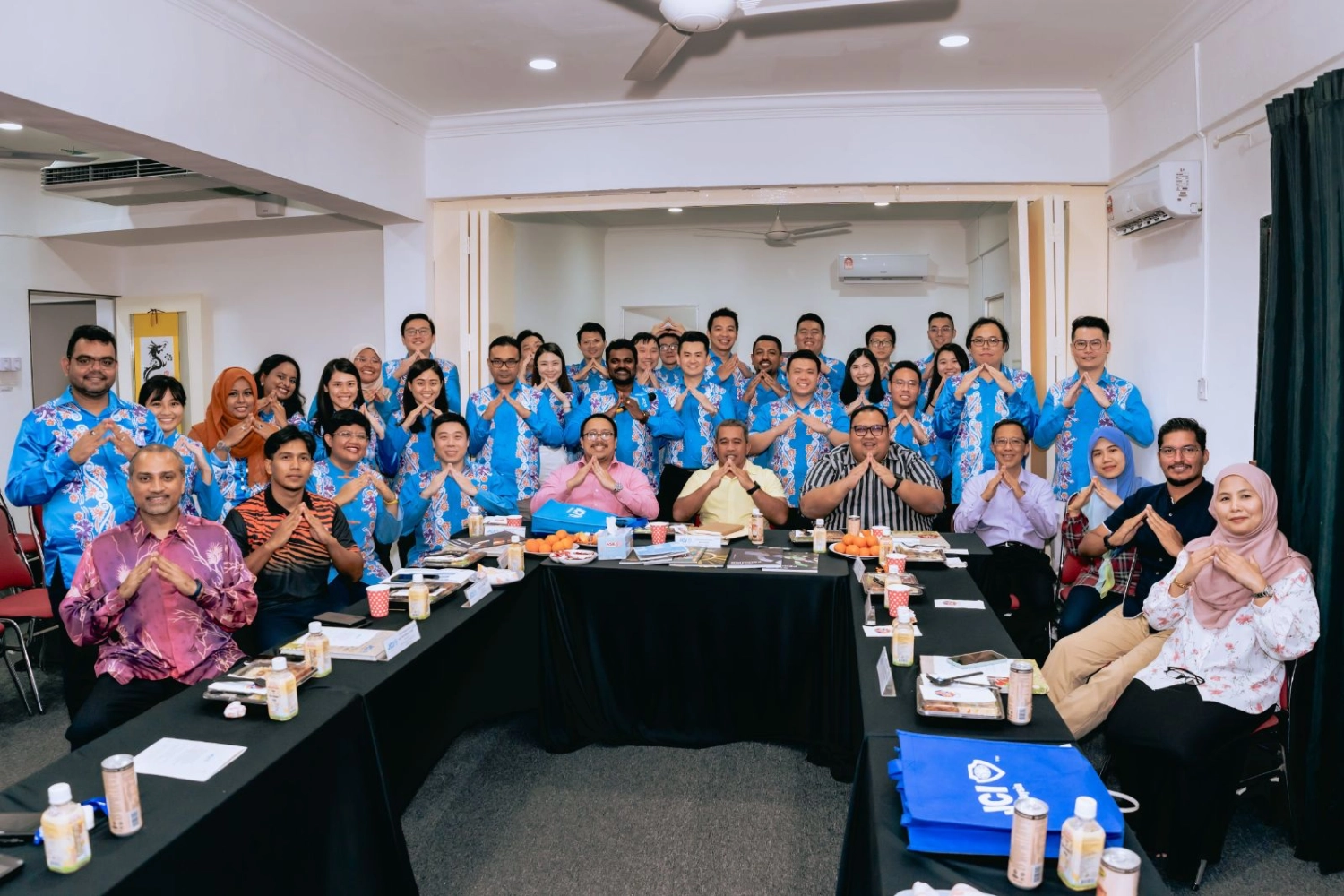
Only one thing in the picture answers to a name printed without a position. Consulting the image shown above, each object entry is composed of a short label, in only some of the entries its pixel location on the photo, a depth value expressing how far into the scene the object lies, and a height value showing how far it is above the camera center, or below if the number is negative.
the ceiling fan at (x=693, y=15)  2.69 +1.26
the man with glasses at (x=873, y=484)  3.74 -0.33
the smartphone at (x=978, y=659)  2.04 -0.60
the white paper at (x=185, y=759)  1.58 -0.64
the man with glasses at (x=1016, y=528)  3.60 -0.54
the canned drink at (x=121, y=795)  1.38 -0.60
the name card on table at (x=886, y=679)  1.96 -0.62
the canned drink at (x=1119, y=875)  1.17 -0.64
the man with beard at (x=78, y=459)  2.94 -0.13
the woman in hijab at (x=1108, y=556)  3.29 -0.57
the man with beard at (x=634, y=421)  4.67 -0.05
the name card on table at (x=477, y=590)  2.67 -0.56
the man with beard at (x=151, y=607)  2.30 -0.51
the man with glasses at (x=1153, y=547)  2.93 -0.50
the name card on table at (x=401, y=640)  2.20 -0.58
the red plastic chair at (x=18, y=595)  3.49 -0.74
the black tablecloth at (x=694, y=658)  2.89 -0.85
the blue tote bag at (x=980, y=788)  1.36 -0.65
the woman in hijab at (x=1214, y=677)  2.30 -0.77
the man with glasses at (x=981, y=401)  4.52 +0.03
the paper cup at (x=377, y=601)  2.49 -0.53
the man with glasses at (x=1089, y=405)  4.34 +0.00
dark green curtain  2.41 +0.02
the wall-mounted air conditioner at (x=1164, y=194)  4.04 +1.00
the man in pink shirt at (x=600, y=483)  3.81 -0.32
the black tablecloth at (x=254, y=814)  1.36 -0.69
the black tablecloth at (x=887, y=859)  1.30 -0.71
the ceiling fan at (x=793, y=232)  7.70 +1.62
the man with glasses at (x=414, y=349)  5.00 +0.38
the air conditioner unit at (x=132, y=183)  5.71 +1.60
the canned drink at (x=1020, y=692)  1.75 -0.58
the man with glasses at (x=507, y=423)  4.52 -0.05
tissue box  3.15 -0.49
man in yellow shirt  3.86 -0.36
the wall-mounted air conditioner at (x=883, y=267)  7.97 +1.29
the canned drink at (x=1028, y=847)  1.26 -0.64
